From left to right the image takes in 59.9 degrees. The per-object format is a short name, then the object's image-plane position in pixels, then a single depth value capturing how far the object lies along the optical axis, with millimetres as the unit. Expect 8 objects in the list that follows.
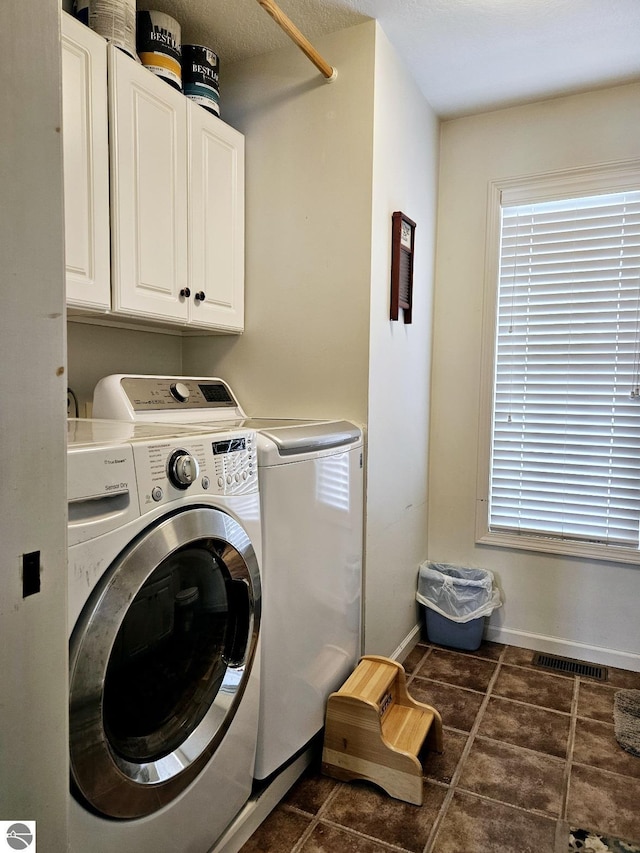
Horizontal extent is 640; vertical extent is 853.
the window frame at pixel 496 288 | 2412
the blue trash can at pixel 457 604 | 2570
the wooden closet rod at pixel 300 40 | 1625
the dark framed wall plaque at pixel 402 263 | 2176
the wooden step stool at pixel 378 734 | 1663
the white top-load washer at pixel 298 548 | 1538
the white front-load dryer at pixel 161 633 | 995
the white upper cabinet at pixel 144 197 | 1543
